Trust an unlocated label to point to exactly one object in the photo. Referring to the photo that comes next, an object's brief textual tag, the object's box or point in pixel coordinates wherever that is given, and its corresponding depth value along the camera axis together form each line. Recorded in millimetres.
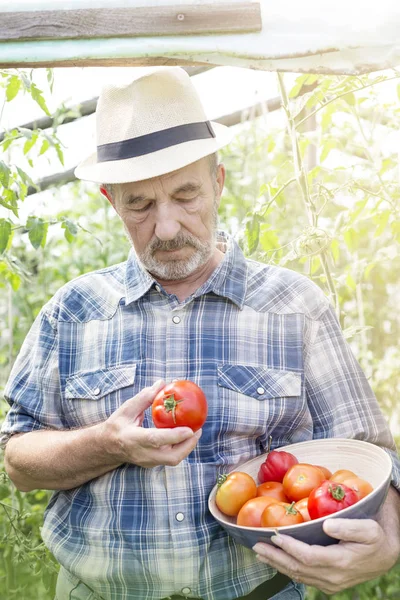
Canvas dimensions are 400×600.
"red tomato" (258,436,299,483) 1964
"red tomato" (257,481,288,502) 1939
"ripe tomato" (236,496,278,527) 1821
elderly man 2029
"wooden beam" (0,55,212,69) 1729
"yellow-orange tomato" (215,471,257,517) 1896
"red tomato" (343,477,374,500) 1777
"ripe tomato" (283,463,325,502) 1876
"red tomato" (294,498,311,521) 1789
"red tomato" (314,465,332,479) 1969
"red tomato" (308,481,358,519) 1698
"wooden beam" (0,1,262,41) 1696
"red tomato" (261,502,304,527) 1741
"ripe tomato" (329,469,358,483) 1853
